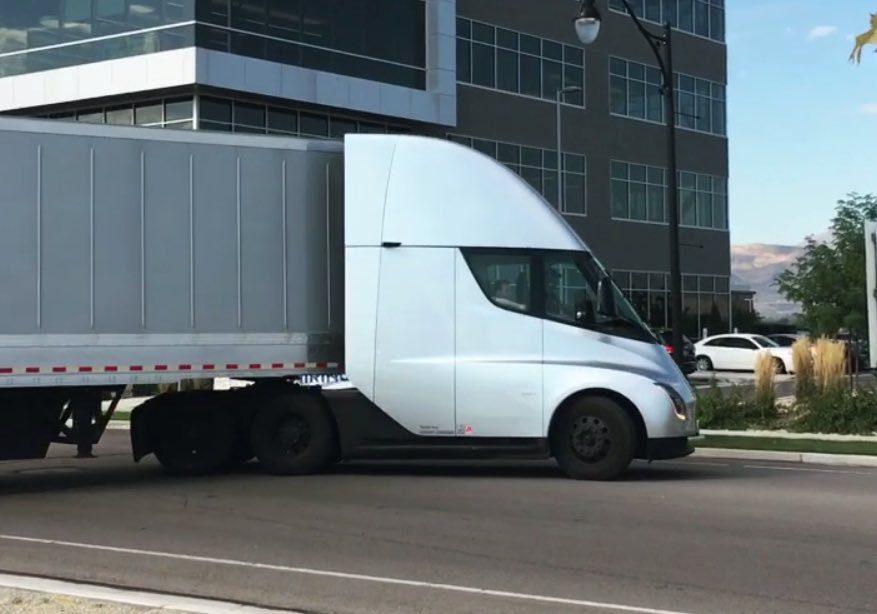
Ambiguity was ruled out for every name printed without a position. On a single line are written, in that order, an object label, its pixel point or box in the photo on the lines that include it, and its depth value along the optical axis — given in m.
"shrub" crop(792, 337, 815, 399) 20.66
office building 34.75
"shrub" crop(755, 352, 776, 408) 21.03
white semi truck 12.61
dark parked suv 31.60
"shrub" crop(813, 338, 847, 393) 20.34
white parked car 40.66
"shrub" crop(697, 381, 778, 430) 20.72
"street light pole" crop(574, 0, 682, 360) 20.81
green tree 38.38
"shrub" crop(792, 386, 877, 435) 19.62
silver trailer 12.09
